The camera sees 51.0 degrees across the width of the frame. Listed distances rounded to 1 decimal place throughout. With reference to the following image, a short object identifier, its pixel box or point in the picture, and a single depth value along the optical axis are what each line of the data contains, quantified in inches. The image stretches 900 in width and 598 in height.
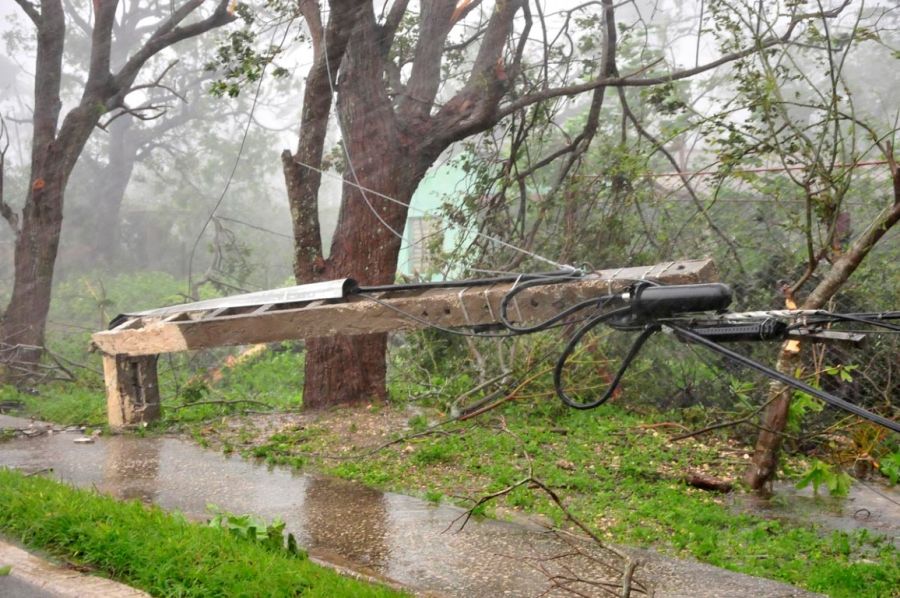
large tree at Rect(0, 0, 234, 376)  526.0
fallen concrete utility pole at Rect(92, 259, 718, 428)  189.8
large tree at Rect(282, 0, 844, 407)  372.5
